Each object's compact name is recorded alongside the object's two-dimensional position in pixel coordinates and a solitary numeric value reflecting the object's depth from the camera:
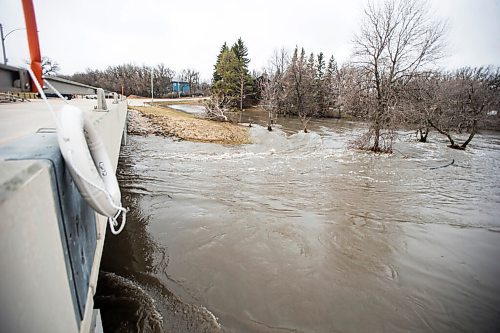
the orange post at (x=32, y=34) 1.79
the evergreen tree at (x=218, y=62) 47.79
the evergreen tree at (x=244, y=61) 48.44
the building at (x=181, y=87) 77.08
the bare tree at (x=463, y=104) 23.05
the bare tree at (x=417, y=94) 16.66
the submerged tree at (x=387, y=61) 16.78
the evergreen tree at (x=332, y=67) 57.61
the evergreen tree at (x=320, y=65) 63.11
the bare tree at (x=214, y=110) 31.22
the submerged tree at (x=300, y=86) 35.44
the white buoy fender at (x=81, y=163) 1.57
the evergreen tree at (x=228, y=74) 43.78
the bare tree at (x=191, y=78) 83.58
